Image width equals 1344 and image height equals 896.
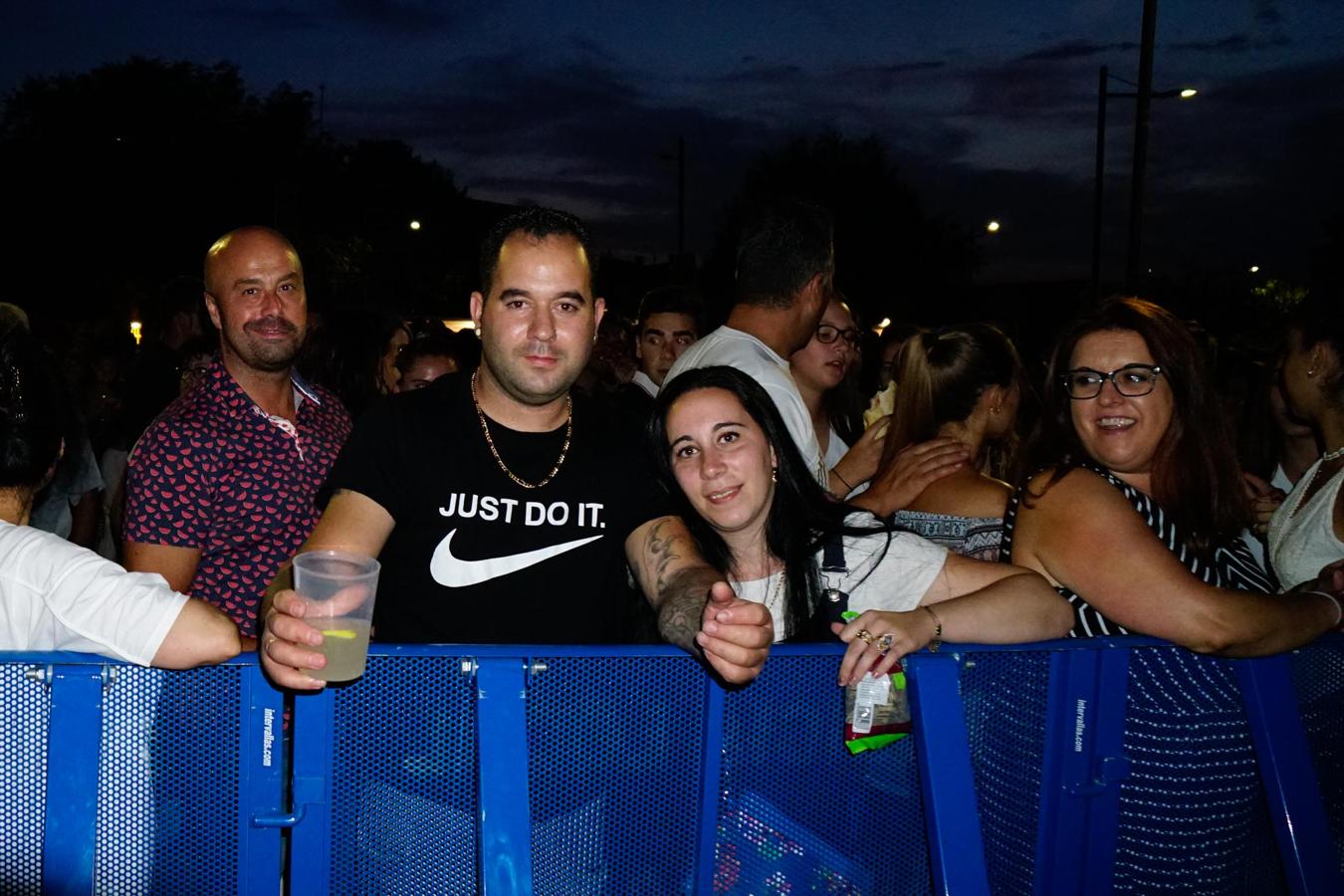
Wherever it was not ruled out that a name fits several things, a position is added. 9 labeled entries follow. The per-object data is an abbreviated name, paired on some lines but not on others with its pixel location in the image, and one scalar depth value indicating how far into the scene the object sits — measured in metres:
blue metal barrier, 2.19
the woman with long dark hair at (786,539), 2.60
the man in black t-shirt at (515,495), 2.68
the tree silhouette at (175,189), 31.62
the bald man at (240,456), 3.34
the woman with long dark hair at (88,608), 2.14
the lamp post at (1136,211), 17.09
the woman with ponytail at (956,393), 4.00
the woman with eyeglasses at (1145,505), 2.55
